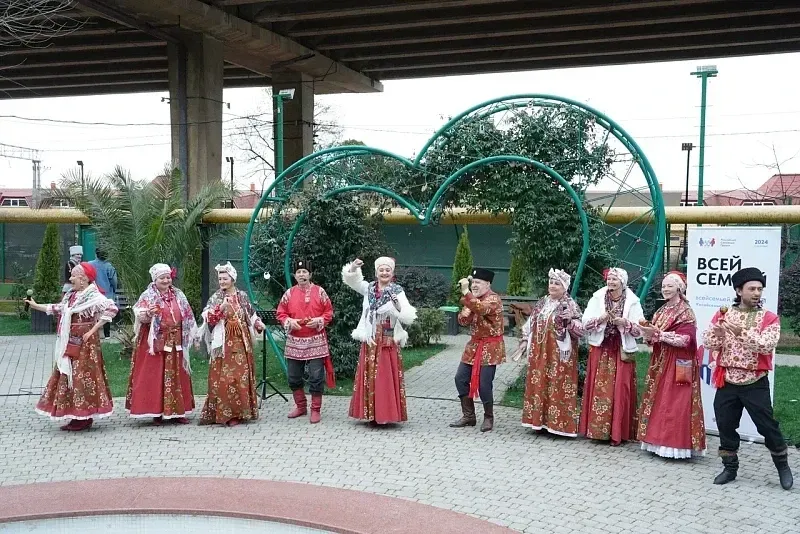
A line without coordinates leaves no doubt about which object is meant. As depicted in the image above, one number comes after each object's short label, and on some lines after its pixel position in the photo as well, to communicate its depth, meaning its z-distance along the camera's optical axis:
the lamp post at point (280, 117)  18.69
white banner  6.67
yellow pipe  8.47
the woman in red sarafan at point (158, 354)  7.32
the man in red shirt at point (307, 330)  7.54
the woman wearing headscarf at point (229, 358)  7.41
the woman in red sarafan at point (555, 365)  6.92
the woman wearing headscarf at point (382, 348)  7.29
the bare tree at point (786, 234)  13.45
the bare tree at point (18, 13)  8.58
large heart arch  7.59
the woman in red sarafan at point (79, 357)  7.14
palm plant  11.49
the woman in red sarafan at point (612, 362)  6.64
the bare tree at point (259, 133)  32.47
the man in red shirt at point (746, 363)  5.55
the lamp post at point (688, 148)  19.25
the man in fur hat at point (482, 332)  7.14
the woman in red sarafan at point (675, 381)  6.19
